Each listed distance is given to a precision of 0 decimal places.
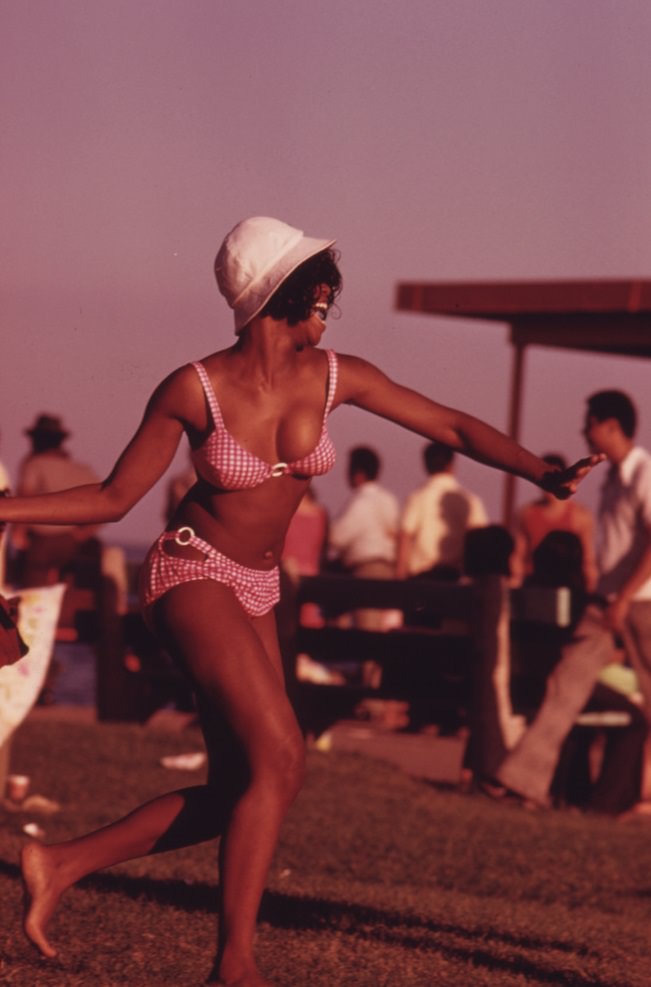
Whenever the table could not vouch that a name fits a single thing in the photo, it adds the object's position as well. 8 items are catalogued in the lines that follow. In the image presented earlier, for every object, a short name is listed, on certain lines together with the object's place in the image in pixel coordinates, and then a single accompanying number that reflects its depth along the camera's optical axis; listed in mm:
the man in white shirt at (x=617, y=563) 10750
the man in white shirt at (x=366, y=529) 15930
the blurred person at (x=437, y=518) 14602
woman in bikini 5250
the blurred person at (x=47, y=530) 15953
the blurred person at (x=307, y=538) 15609
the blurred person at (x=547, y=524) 13977
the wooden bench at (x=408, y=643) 11983
